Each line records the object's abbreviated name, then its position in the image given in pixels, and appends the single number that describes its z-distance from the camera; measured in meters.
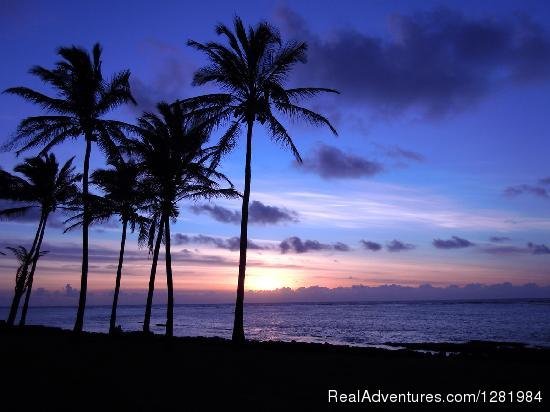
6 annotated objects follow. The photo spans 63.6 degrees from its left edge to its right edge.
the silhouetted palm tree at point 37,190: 29.05
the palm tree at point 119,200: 23.06
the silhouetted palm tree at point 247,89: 17.80
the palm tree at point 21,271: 30.47
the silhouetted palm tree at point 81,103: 20.12
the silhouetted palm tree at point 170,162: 20.21
